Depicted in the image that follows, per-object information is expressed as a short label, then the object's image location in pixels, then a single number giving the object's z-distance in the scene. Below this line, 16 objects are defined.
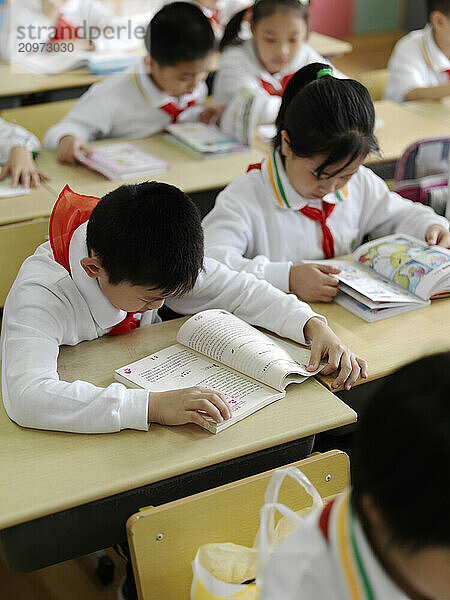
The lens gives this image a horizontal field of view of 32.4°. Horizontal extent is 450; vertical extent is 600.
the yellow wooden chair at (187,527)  1.14
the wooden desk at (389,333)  1.52
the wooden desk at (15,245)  1.85
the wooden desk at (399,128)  2.74
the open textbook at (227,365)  1.39
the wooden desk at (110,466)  1.16
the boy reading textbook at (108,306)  1.29
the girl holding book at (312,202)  1.75
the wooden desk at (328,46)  4.14
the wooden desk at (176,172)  2.41
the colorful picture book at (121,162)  2.47
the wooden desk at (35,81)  3.25
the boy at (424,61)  3.41
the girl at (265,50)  3.16
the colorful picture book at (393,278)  1.70
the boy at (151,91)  2.69
